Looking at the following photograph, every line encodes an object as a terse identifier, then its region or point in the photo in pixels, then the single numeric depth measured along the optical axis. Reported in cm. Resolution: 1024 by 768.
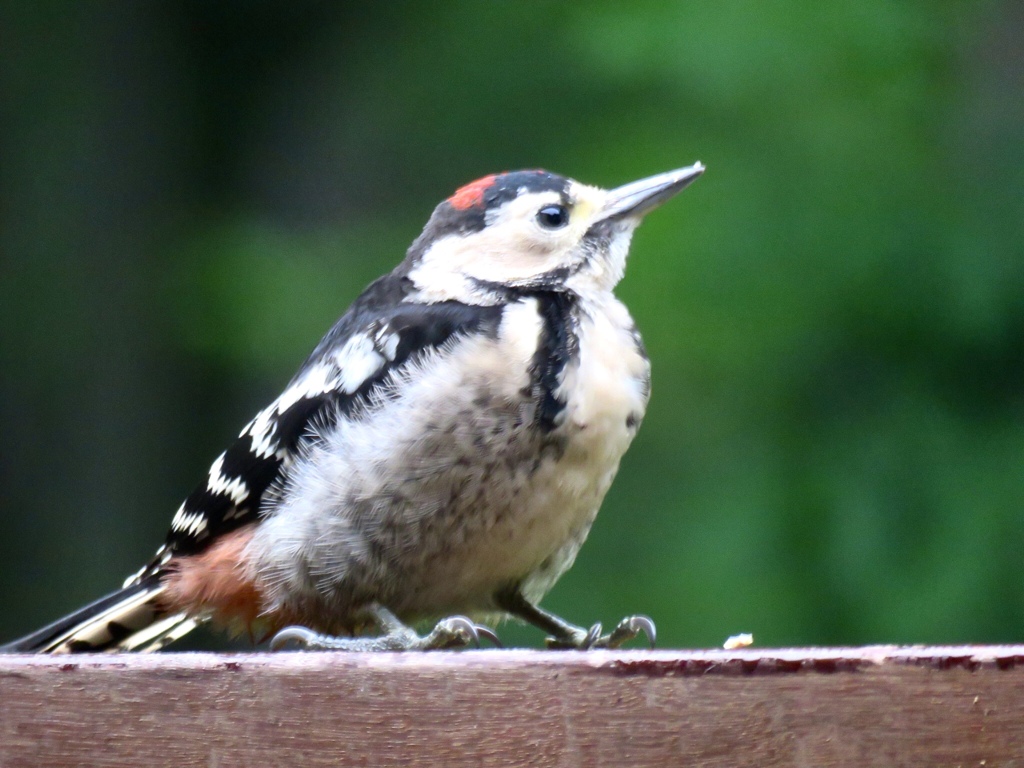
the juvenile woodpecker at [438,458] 378
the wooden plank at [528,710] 369
